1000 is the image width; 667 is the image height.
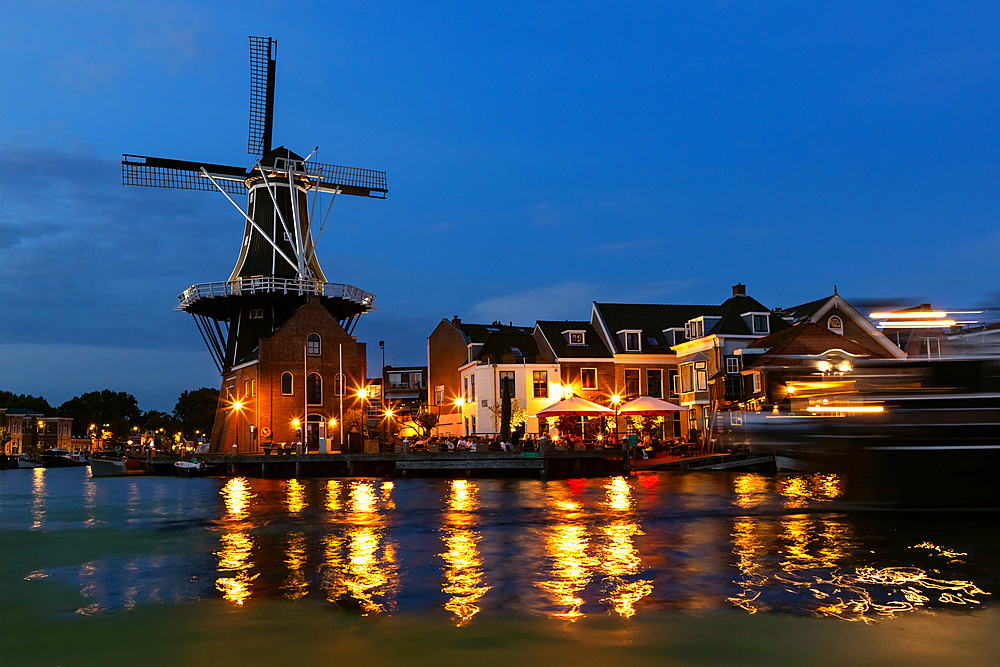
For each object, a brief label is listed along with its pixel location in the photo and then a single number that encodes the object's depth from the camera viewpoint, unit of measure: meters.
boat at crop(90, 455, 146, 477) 57.38
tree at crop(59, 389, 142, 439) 152.12
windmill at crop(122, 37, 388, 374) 52.47
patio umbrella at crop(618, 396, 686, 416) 39.09
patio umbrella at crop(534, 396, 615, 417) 39.03
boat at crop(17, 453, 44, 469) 100.76
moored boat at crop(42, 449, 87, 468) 96.19
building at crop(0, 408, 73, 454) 126.06
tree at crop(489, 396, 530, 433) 47.50
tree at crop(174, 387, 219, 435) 112.00
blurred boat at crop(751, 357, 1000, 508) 15.77
